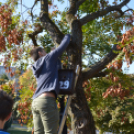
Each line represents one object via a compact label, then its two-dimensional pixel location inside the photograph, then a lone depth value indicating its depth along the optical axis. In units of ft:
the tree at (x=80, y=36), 14.42
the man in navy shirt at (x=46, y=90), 8.19
